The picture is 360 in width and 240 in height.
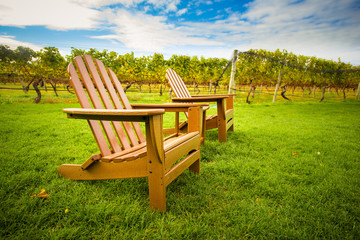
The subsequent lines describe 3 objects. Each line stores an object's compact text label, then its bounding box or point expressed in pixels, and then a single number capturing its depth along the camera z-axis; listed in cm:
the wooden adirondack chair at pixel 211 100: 285
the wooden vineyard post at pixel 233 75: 699
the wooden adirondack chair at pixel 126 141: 113
